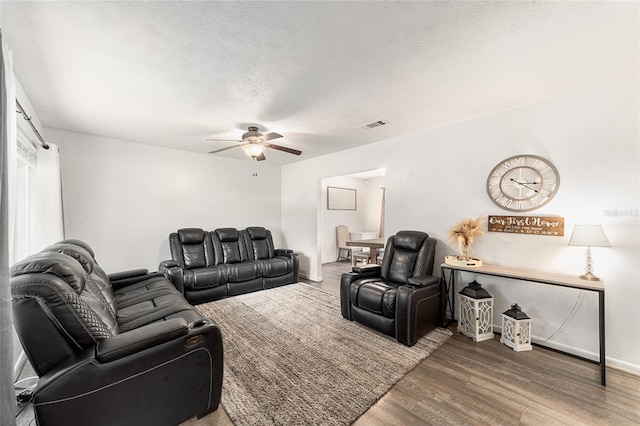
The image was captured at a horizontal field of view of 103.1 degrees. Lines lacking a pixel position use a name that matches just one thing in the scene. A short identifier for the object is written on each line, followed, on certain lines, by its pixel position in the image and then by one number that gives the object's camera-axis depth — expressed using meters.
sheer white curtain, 2.82
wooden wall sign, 2.57
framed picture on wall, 7.08
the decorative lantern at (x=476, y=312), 2.76
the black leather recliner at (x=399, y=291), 2.65
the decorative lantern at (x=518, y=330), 2.55
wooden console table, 2.07
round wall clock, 2.63
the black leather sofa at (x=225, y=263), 3.95
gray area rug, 1.80
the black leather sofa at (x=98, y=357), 1.28
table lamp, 2.17
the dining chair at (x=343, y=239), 7.16
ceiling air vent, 3.22
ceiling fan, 3.10
